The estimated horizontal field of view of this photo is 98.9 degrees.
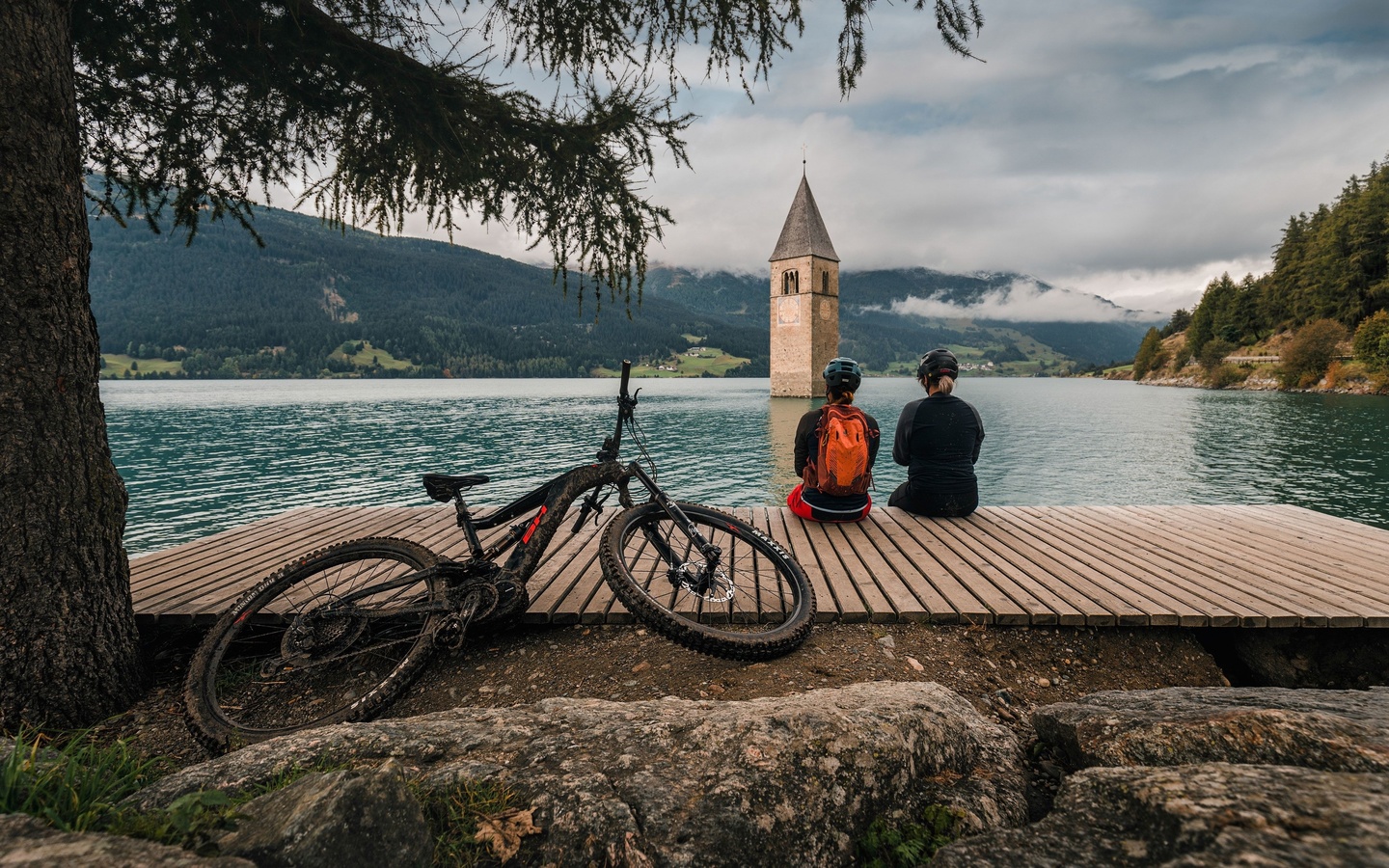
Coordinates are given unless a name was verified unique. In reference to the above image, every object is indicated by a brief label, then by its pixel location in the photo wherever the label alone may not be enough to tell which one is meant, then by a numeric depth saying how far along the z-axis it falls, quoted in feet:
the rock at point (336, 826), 4.88
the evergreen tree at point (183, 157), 10.15
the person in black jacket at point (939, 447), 20.97
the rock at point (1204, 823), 4.20
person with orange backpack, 19.47
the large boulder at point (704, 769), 6.18
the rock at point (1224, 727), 5.86
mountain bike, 11.45
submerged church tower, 238.89
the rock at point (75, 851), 4.21
